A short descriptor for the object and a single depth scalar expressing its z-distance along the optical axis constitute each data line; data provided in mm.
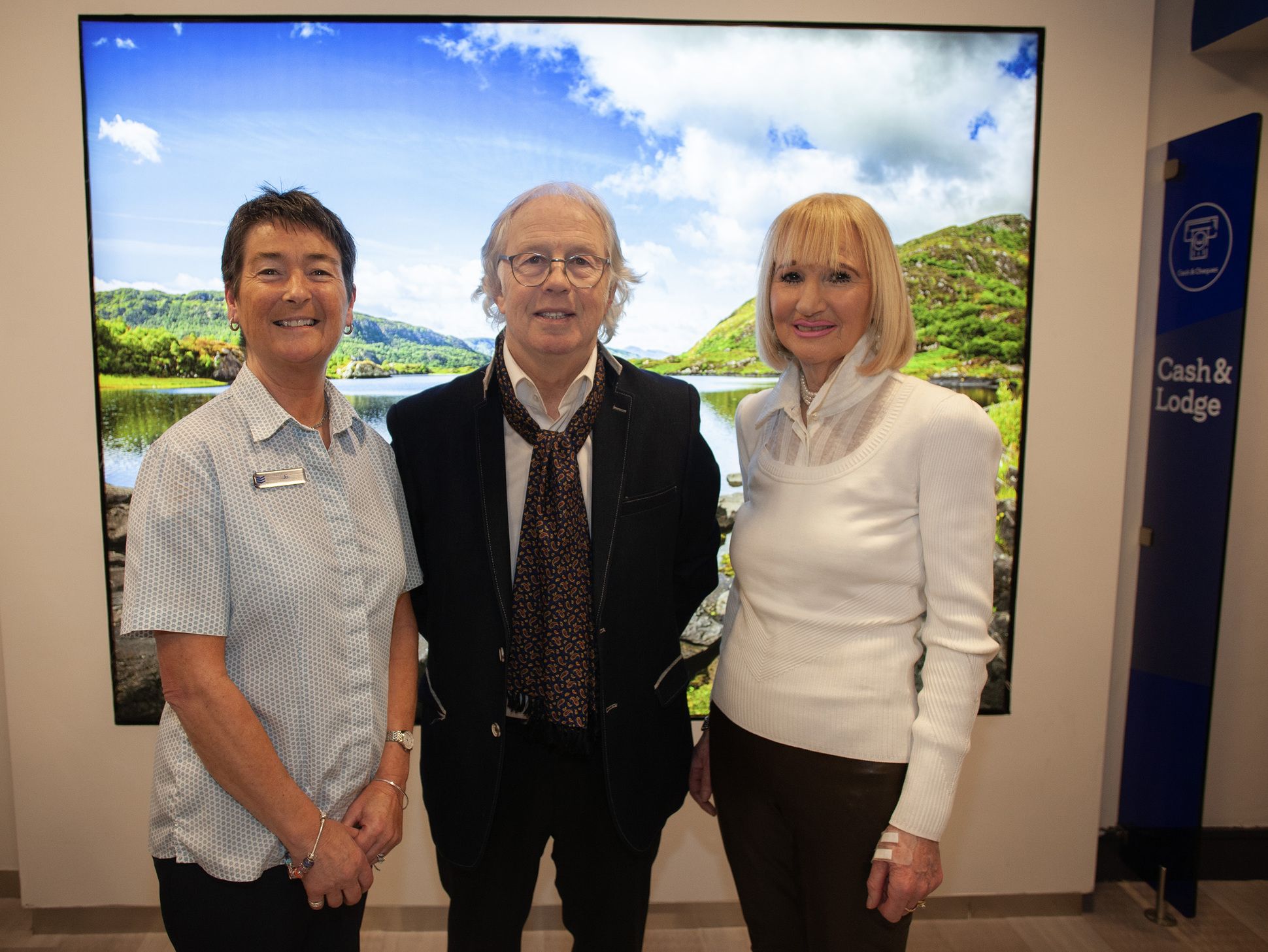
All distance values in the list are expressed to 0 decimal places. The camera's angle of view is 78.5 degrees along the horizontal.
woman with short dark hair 1168
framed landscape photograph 2428
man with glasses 1497
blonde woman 1326
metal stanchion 2703
